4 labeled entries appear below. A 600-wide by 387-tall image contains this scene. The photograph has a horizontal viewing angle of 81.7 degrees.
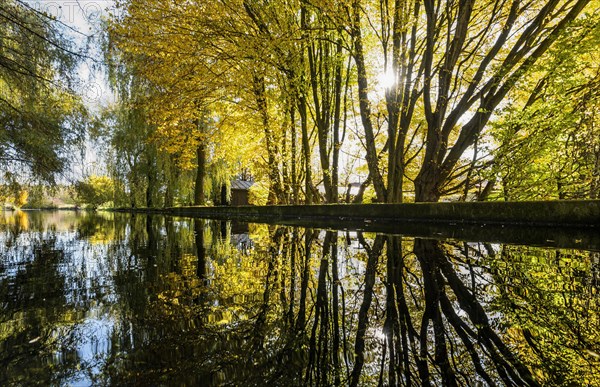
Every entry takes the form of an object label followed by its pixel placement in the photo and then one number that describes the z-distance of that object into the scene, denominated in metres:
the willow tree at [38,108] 6.82
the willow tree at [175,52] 9.50
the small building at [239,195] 38.28
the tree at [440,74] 7.37
